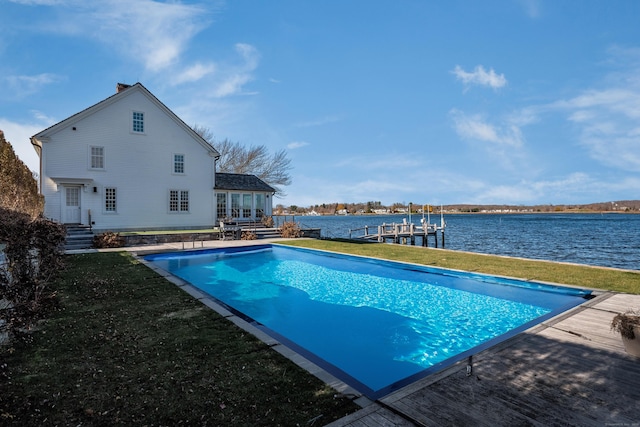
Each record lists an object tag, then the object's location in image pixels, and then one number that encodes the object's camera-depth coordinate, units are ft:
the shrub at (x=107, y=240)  55.72
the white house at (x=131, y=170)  65.05
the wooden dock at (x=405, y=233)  93.29
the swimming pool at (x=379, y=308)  19.65
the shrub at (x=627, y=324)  13.73
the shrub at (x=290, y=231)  75.97
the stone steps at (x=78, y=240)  55.48
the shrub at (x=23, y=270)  17.81
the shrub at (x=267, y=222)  83.39
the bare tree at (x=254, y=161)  130.31
